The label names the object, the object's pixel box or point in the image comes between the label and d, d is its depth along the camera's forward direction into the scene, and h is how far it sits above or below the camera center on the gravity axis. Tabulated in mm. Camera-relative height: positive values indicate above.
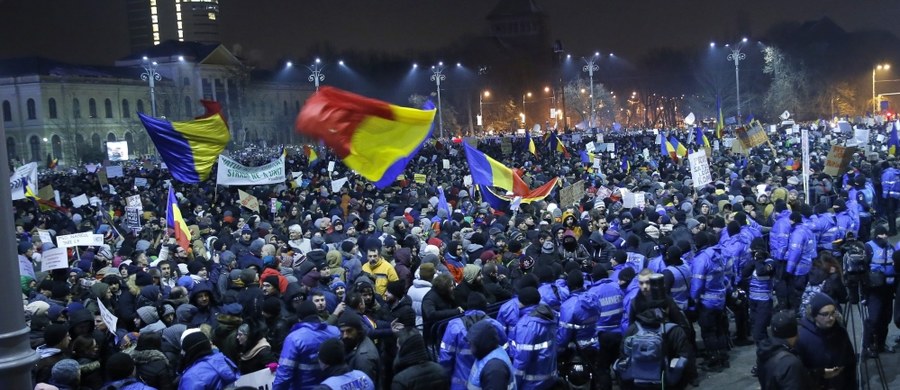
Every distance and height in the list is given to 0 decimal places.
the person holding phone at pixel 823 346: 6324 -1536
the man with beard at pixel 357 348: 6426 -1357
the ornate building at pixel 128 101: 76188 +6830
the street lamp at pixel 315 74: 45344 +4434
